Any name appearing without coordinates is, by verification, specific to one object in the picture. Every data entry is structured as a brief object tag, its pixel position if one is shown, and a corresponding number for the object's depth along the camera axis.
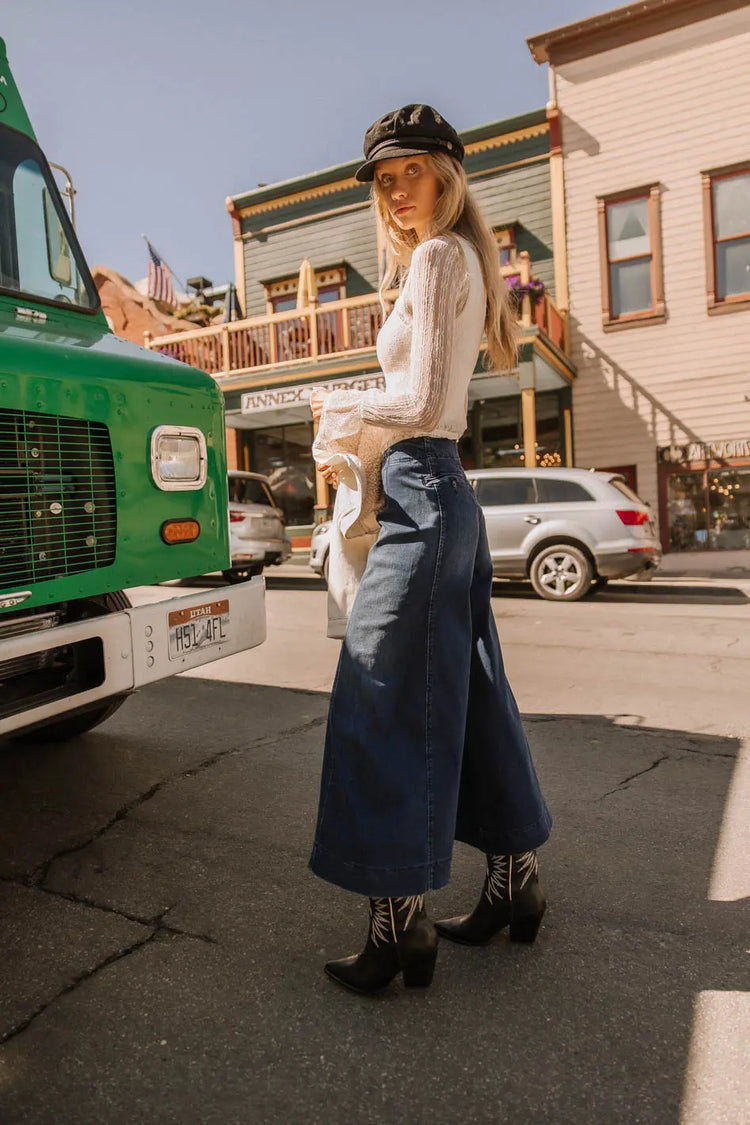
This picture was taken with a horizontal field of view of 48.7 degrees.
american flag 21.06
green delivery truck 2.45
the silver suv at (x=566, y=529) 9.59
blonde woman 1.82
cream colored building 13.73
